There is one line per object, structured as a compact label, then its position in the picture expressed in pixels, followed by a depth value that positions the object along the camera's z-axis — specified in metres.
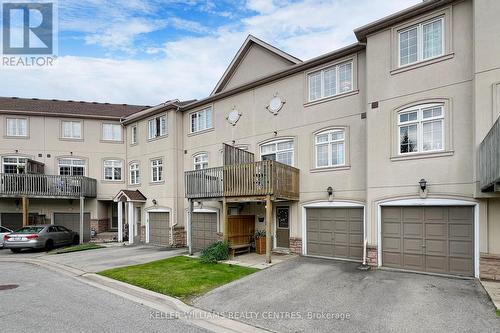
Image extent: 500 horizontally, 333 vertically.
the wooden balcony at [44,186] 19.16
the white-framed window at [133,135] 22.22
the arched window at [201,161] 17.81
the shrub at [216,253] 12.66
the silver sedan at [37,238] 16.20
